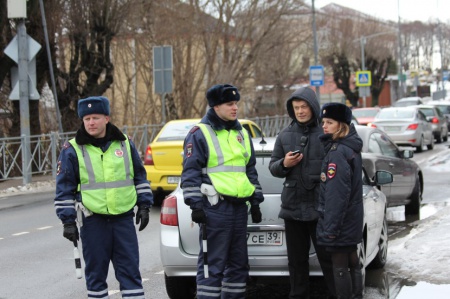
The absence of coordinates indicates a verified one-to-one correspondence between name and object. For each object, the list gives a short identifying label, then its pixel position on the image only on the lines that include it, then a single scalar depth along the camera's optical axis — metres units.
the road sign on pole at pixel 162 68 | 24.62
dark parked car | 11.87
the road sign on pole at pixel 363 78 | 55.91
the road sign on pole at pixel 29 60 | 20.58
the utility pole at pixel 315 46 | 36.83
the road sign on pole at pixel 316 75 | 35.99
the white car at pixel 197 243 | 6.93
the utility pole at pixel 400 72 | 65.12
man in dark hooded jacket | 6.48
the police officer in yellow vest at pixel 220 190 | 6.20
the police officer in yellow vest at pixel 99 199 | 5.94
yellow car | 14.59
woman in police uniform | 6.21
